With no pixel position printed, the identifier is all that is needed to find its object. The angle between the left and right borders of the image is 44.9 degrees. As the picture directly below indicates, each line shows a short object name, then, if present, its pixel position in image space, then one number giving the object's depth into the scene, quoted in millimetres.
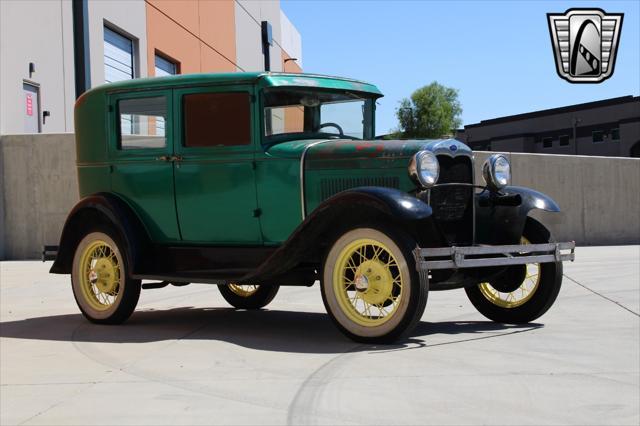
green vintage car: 5465
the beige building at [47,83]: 15328
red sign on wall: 15858
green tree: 72344
